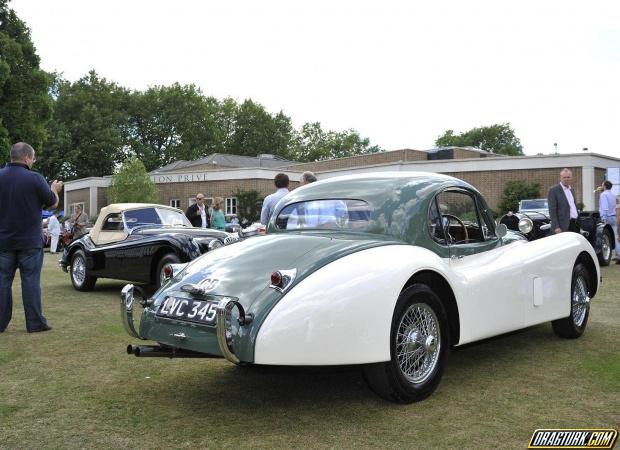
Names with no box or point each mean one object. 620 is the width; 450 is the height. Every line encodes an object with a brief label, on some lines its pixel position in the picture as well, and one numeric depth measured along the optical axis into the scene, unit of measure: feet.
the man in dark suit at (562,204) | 32.04
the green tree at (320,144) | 249.55
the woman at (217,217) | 41.01
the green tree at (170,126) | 200.13
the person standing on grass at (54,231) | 68.90
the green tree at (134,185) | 143.23
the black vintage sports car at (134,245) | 28.58
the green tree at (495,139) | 250.16
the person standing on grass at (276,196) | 28.14
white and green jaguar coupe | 11.49
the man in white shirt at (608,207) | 45.32
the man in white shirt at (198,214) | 40.14
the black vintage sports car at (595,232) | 40.93
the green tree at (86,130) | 173.67
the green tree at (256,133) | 235.40
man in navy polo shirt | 20.61
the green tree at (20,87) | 89.25
